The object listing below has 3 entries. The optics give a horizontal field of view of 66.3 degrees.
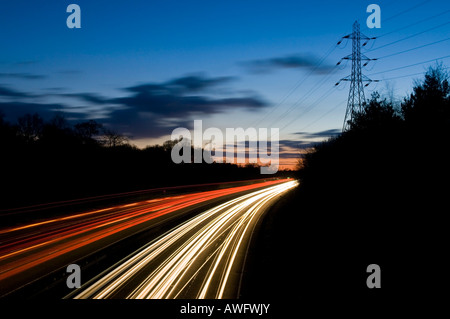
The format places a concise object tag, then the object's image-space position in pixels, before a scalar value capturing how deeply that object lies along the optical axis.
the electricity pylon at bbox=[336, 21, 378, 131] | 27.30
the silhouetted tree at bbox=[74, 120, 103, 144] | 72.25
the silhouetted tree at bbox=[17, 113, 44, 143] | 63.03
